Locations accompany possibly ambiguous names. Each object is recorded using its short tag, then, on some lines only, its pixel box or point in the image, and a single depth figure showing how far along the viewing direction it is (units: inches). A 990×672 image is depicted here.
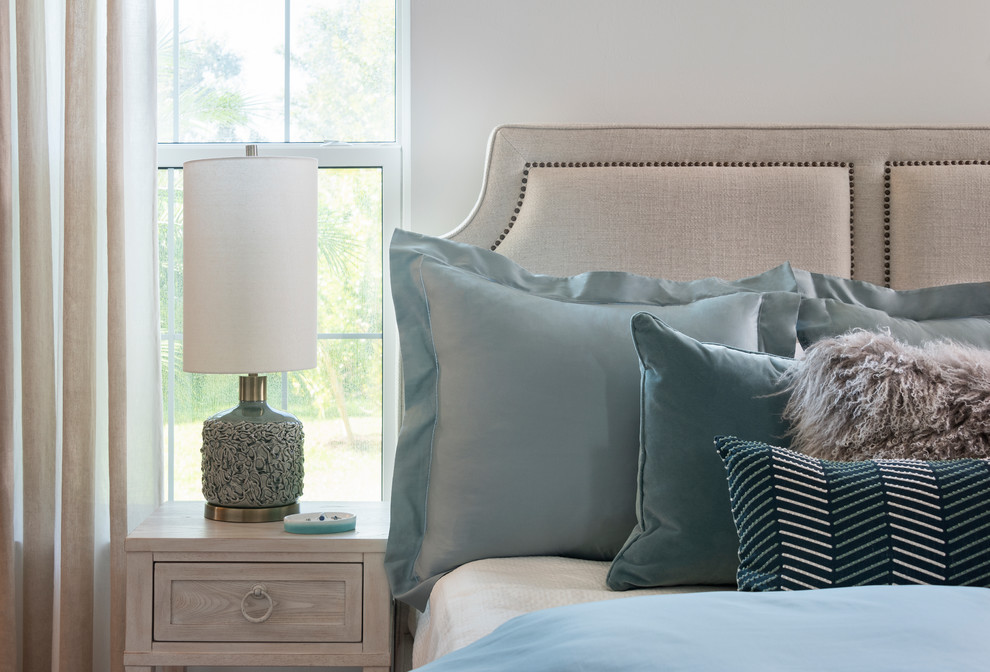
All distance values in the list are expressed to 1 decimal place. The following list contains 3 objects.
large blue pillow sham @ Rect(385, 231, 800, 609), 55.0
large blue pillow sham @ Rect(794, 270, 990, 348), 61.1
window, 82.7
